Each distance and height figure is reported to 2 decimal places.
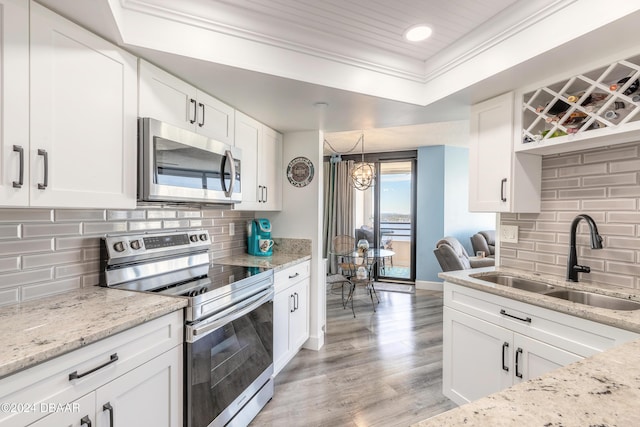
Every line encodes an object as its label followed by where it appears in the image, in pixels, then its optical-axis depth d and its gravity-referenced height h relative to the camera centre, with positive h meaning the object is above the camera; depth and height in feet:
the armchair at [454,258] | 12.98 -1.95
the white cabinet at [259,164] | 8.18 +1.41
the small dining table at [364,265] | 13.82 -2.60
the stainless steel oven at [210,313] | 4.94 -1.86
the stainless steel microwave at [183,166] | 5.16 +0.87
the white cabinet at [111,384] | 2.92 -1.96
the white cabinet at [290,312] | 7.91 -2.82
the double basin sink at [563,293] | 5.19 -1.50
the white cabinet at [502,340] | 4.49 -2.20
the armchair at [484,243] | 17.11 -1.67
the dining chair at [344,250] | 15.21 -2.04
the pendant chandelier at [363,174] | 15.81 +1.99
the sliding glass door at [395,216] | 18.35 -0.20
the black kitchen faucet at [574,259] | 5.71 -0.86
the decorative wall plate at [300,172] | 9.96 +1.32
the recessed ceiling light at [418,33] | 5.78 +3.48
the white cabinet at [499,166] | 6.63 +1.06
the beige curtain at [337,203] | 19.53 +0.59
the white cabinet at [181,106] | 5.29 +2.10
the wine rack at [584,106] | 4.94 +1.96
